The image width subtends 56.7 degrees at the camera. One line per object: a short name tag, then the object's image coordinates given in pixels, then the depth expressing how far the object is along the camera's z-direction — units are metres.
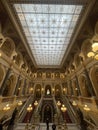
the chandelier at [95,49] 3.58
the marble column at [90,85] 8.50
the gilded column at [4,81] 8.51
